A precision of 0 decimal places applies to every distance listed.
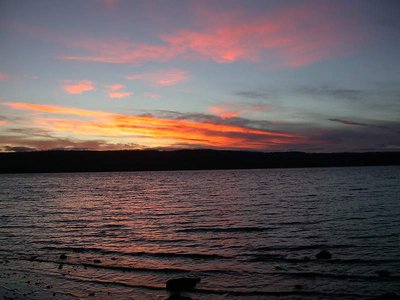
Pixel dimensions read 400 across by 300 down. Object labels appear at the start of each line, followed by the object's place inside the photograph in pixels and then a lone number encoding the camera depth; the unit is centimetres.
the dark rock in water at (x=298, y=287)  1650
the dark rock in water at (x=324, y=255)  2156
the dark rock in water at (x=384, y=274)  1785
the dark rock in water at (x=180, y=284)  1655
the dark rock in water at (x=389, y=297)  1376
